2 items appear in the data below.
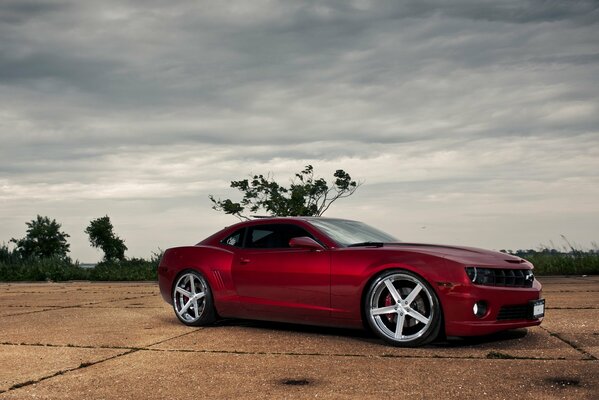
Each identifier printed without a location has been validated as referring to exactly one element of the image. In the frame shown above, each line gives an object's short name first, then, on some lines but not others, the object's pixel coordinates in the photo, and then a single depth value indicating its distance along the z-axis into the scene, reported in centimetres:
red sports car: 667
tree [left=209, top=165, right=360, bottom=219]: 3102
